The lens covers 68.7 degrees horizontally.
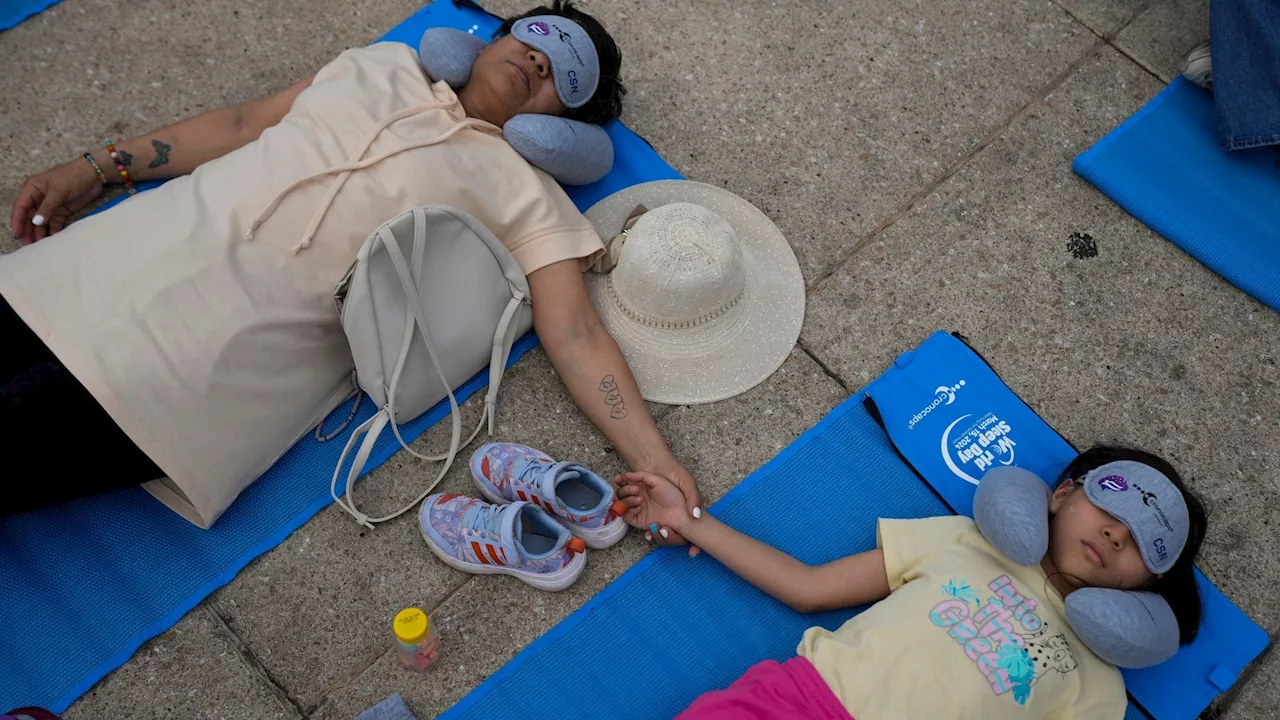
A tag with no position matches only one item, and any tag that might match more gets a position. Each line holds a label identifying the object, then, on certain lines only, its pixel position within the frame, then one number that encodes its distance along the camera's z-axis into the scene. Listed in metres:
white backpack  2.34
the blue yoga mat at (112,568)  2.29
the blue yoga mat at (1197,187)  3.02
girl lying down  2.07
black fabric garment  2.13
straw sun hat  2.56
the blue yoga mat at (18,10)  3.14
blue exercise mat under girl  2.35
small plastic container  2.13
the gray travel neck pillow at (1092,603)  2.07
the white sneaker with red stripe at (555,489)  2.37
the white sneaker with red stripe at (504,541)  2.31
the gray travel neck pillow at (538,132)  2.60
